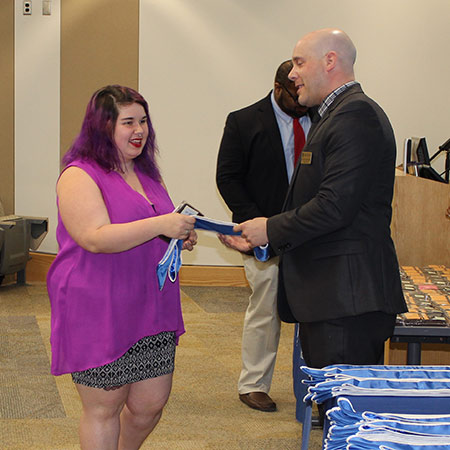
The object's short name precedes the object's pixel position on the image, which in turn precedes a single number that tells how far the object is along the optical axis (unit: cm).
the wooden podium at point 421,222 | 405
